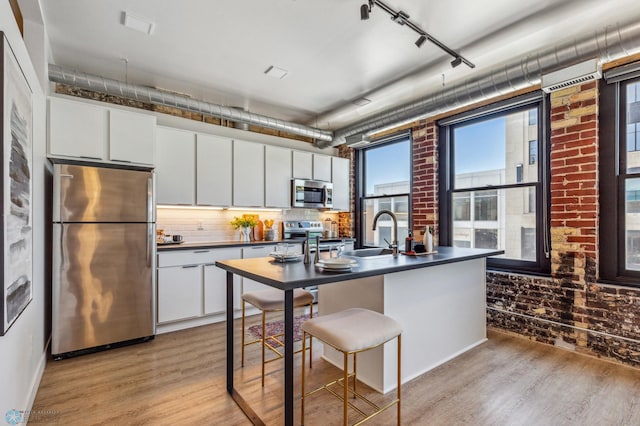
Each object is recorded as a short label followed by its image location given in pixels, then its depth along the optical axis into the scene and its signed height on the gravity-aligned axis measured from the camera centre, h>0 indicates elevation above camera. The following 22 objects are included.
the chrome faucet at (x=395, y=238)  2.61 -0.24
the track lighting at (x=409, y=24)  2.14 +1.41
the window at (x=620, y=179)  2.77 +0.29
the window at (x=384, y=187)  4.80 +0.40
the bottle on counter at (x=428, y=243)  2.82 -0.29
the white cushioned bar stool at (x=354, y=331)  1.66 -0.67
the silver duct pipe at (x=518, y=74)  2.26 +1.21
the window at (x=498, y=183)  3.37 +0.34
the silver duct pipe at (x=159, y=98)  3.02 +1.25
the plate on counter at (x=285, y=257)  2.30 -0.34
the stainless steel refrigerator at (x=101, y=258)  2.81 -0.45
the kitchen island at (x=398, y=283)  1.68 -0.57
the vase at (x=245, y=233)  4.50 -0.31
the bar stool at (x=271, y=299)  2.33 -0.68
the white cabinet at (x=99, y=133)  2.88 +0.76
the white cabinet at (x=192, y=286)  3.48 -0.88
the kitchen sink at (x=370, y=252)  3.00 -0.40
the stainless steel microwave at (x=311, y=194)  4.88 +0.28
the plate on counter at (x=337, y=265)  1.92 -0.33
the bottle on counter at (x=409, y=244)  2.81 -0.30
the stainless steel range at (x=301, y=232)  4.82 -0.33
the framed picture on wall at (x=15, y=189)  1.44 +0.12
